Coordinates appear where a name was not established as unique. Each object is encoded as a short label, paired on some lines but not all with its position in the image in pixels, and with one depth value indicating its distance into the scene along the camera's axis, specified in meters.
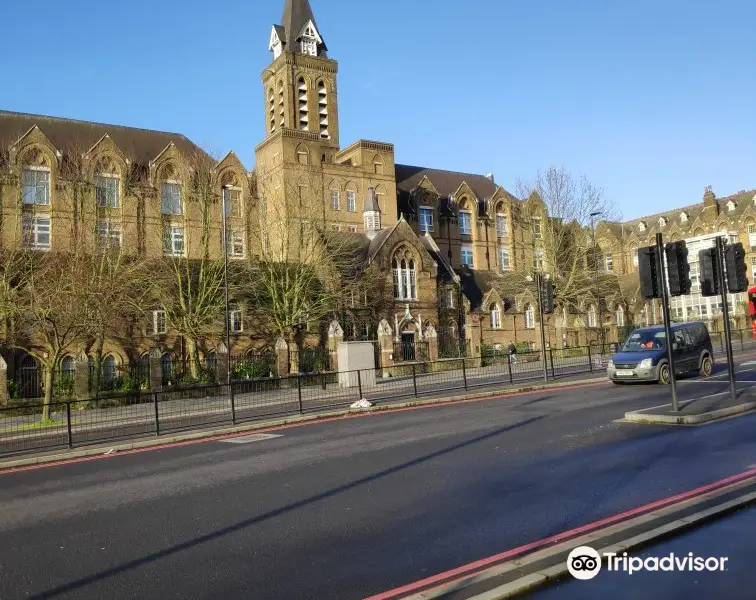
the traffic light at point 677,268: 12.80
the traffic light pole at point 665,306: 12.65
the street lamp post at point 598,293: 49.24
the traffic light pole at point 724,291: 14.05
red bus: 41.65
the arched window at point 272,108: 67.81
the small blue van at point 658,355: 20.44
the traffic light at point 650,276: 13.00
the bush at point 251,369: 38.03
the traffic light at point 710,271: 14.22
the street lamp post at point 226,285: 31.15
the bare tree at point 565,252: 49.59
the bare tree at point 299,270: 41.72
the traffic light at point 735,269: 13.74
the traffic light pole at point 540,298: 24.16
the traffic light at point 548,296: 24.98
